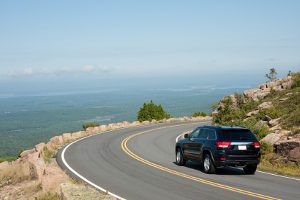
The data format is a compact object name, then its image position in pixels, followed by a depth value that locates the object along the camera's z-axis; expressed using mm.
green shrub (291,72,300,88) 32000
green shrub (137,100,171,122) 67394
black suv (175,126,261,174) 13906
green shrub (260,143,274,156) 19266
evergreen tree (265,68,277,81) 49662
